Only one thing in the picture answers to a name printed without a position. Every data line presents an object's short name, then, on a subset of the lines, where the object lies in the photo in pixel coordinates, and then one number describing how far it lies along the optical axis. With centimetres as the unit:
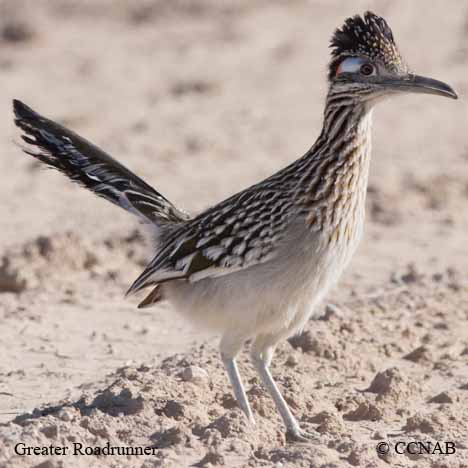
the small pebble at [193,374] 1335
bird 1206
